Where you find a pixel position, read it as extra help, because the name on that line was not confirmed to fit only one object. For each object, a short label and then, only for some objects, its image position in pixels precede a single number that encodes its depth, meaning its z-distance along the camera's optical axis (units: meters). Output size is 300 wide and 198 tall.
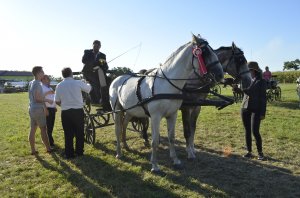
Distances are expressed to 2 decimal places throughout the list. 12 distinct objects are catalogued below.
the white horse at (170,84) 5.75
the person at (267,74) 19.02
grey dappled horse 7.28
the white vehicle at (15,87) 56.69
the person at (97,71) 8.46
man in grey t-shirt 7.73
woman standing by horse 6.96
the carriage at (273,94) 21.62
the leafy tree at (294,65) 130.12
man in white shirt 7.25
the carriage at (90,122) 9.01
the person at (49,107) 8.70
